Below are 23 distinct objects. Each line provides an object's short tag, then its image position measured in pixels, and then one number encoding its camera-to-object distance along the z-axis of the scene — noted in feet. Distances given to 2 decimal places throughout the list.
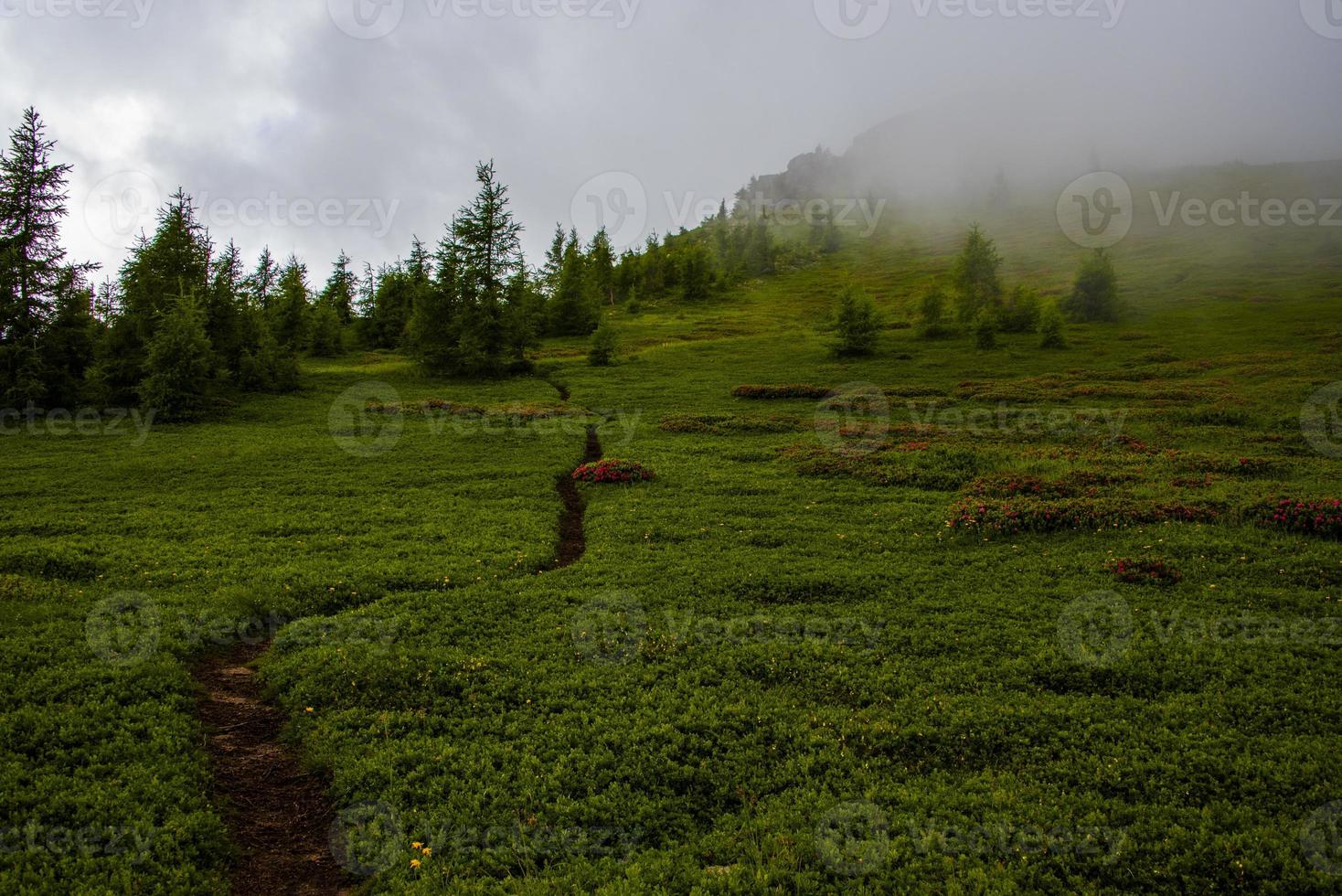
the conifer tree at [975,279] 270.87
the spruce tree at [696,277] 410.93
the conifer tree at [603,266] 400.26
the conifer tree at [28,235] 137.08
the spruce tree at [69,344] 142.00
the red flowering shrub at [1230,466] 88.53
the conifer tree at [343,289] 318.86
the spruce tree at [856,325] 216.54
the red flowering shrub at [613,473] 98.22
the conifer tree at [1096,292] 263.29
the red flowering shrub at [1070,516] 72.59
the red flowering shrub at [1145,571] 58.49
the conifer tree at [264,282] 248.11
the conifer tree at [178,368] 136.36
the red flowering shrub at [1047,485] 83.20
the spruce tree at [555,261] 310.10
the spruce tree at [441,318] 199.82
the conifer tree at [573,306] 300.40
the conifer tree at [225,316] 174.70
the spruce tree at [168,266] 163.94
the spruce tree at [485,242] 202.90
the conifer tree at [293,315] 246.06
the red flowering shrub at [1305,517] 65.51
